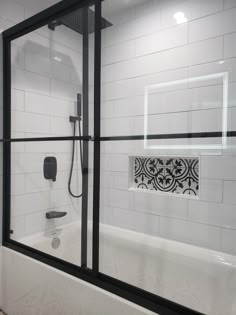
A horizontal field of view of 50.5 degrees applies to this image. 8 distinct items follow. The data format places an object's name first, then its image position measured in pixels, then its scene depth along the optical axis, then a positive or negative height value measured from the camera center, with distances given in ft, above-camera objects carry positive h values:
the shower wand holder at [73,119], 6.68 +0.84
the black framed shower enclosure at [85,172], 4.20 -0.53
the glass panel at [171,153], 5.81 -0.08
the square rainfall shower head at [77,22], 5.23 +2.93
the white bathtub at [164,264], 5.27 -2.80
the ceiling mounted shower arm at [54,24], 5.99 +3.05
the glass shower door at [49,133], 6.38 +0.43
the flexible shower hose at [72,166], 6.07 -0.44
